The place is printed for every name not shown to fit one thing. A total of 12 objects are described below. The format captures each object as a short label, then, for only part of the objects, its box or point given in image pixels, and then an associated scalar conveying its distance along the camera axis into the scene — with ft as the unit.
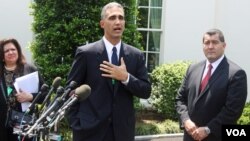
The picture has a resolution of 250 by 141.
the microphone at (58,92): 9.59
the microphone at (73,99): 9.24
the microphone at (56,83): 10.76
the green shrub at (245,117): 25.07
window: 36.73
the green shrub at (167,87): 31.50
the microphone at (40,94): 11.31
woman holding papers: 16.49
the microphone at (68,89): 9.71
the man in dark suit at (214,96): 14.14
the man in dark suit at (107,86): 12.60
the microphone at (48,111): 9.26
